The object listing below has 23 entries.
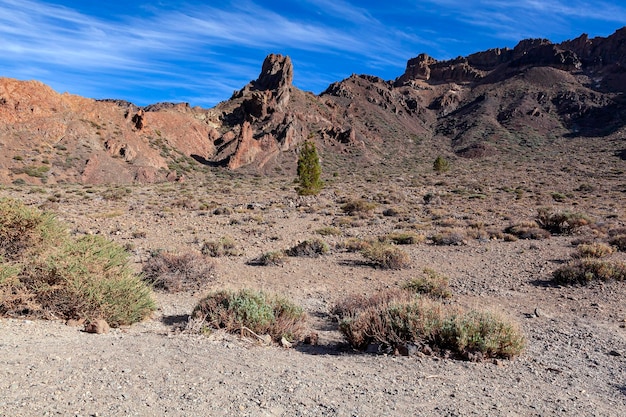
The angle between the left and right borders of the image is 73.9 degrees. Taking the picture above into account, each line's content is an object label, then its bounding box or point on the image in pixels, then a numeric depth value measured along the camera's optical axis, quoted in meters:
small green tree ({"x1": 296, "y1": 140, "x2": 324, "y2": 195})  30.97
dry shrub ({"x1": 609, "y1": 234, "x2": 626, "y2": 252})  13.11
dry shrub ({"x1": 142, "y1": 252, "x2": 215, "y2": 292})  8.92
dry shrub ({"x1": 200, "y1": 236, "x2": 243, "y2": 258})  12.42
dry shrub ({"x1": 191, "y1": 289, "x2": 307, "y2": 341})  6.04
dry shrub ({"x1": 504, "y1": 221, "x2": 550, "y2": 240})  15.82
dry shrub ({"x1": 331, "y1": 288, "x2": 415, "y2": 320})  7.23
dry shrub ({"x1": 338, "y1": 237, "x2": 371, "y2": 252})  13.42
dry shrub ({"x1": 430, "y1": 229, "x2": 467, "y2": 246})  14.69
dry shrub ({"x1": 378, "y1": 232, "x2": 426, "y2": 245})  14.83
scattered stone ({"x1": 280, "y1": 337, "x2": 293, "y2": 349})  5.77
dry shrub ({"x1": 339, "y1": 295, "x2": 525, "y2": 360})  5.38
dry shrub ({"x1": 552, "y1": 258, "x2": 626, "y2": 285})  9.64
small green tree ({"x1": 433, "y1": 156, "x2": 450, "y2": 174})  52.75
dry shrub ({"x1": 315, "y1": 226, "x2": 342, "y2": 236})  16.30
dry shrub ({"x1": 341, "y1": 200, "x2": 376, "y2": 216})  23.23
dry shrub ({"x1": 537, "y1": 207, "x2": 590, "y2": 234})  16.72
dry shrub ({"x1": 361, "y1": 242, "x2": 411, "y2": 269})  11.48
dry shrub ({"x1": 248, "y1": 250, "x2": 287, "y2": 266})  11.52
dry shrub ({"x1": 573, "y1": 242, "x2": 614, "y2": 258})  12.04
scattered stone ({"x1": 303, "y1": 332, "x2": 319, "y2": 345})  6.09
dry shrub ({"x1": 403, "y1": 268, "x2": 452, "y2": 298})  8.73
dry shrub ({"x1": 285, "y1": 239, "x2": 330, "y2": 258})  12.72
